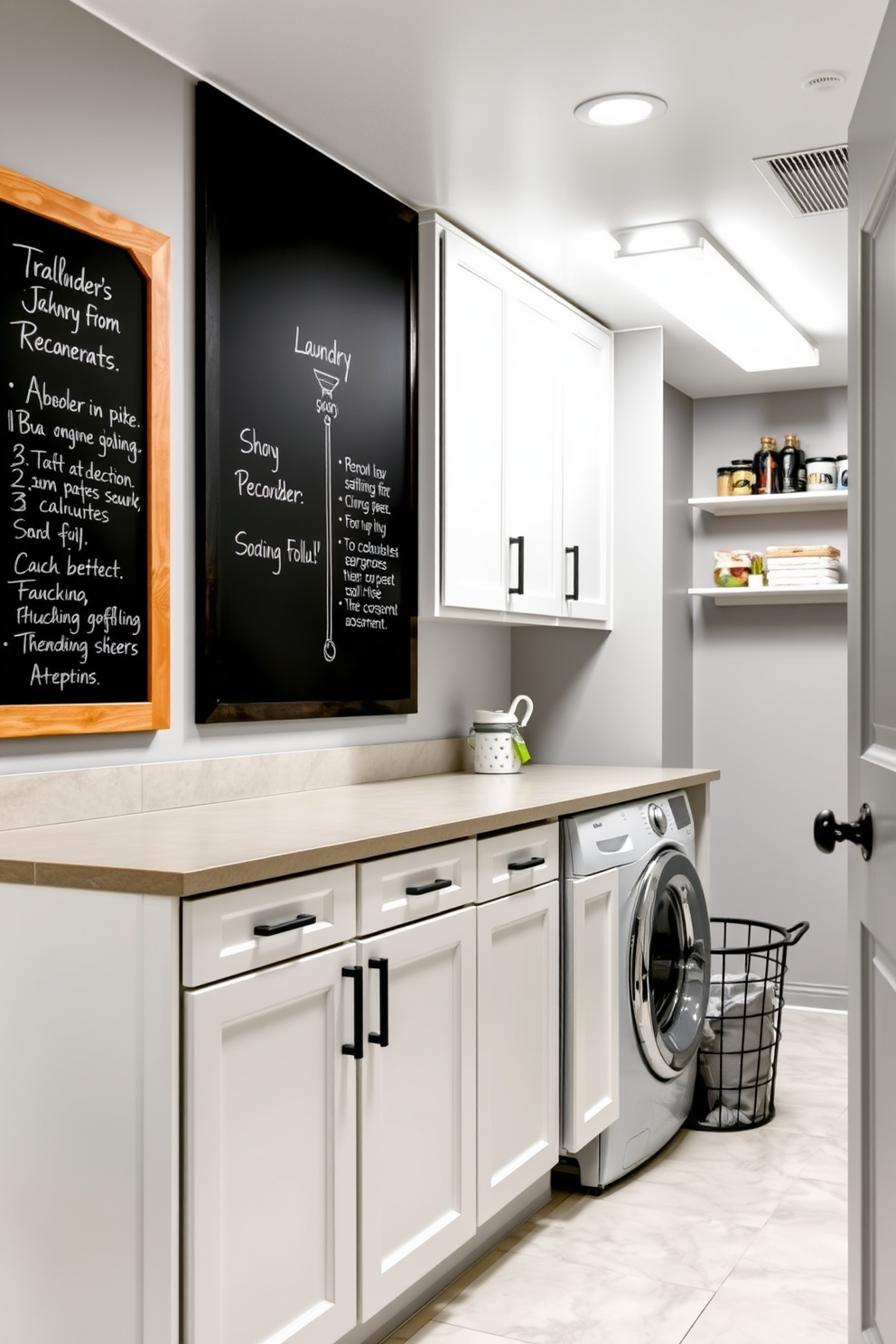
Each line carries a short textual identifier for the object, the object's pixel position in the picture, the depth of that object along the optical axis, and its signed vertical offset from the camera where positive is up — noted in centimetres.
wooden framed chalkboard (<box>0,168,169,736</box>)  202 +35
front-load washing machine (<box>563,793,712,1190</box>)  280 -74
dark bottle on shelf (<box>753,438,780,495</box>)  466 +76
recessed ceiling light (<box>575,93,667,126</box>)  250 +114
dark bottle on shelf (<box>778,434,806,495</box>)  463 +76
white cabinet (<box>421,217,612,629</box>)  309 +62
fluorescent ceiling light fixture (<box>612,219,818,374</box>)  319 +106
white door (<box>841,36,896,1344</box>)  146 -3
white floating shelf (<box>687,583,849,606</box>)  455 +29
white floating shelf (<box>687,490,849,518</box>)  452 +63
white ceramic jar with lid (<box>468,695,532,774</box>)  354 -20
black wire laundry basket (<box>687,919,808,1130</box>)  342 -107
